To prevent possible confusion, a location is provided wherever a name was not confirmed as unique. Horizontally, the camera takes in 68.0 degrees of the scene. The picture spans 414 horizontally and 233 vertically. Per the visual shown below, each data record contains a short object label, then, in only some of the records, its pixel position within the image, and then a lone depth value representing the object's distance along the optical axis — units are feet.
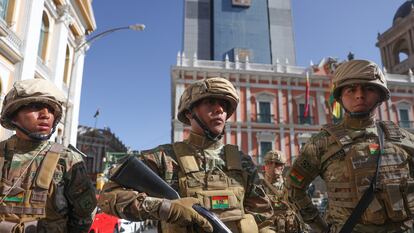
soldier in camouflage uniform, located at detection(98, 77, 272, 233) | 5.17
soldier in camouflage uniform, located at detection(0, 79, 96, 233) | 6.39
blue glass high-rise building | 108.78
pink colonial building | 74.90
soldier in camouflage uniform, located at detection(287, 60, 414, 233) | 6.40
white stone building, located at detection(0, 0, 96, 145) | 29.32
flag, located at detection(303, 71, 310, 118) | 76.80
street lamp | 34.37
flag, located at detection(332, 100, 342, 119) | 64.95
